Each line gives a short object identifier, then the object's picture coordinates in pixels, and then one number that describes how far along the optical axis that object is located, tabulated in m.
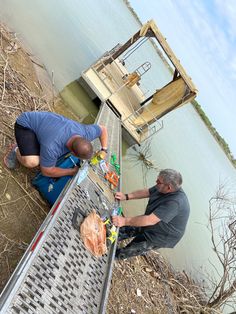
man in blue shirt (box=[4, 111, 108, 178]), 2.65
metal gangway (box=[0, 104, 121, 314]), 1.75
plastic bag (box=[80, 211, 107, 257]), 2.50
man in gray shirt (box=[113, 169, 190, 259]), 2.93
